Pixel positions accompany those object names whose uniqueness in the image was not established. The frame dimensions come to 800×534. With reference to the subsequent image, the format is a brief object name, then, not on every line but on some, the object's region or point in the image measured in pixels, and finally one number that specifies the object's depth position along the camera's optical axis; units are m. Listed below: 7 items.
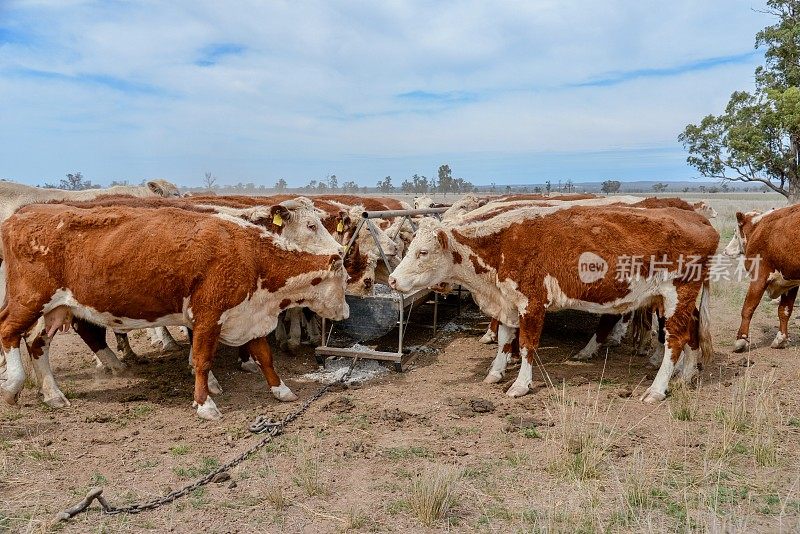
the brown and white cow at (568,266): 7.56
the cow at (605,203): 8.93
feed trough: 8.65
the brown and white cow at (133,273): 6.66
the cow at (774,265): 9.50
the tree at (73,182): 69.34
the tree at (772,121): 23.52
